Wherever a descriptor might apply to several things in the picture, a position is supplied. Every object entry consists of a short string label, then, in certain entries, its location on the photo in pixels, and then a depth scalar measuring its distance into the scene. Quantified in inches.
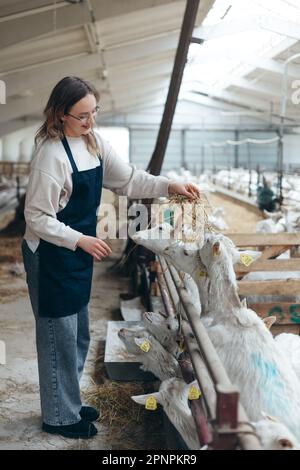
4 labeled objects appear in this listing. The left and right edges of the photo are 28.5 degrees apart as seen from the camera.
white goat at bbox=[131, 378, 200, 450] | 98.8
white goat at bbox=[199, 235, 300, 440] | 95.7
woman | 105.8
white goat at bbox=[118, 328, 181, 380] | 132.6
